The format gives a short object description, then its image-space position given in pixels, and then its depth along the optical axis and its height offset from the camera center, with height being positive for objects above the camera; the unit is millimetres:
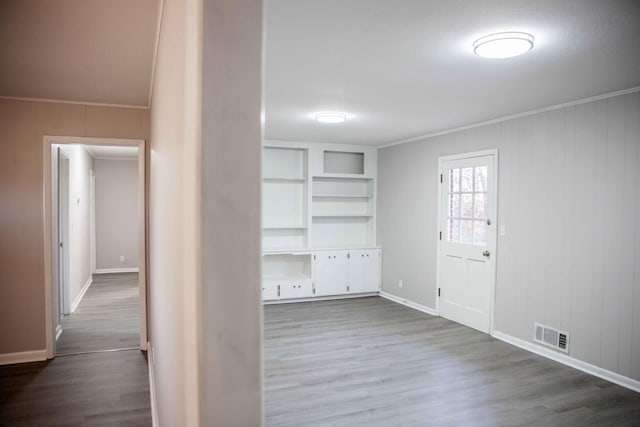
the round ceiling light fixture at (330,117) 4329 +962
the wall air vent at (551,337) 3881 -1223
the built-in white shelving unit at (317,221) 6328 -213
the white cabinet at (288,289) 6102 -1200
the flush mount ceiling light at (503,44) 2289 +928
